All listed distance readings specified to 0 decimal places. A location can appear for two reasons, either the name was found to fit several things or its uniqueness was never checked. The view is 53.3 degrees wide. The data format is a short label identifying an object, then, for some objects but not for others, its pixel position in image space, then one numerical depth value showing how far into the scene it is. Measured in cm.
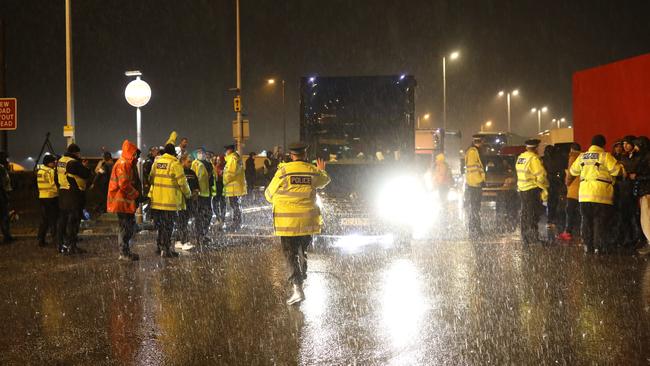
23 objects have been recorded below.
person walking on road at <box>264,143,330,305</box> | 696
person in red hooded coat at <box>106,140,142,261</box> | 1019
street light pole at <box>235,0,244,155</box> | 2286
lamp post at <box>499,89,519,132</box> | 4186
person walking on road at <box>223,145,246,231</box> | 1448
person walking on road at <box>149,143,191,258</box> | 1041
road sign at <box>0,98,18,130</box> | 1472
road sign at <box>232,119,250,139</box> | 2288
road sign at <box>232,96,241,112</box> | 2302
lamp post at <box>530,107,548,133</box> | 5345
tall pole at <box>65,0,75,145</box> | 1559
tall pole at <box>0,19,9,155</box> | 1644
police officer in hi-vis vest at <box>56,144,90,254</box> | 1112
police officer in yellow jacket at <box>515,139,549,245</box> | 1145
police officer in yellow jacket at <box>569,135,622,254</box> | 1016
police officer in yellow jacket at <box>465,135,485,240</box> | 1311
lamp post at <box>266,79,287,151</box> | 3883
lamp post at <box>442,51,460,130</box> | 3362
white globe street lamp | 1541
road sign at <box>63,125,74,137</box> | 1530
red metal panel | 1153
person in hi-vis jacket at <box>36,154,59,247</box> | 1197
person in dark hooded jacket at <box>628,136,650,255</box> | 1009
